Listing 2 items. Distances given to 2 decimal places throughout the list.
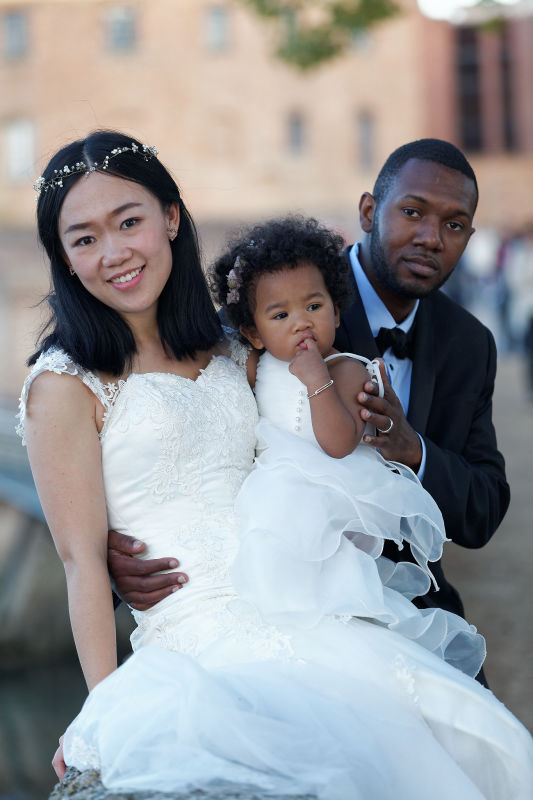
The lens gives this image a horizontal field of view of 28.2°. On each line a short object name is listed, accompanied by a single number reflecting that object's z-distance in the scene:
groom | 3.23
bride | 2.15
